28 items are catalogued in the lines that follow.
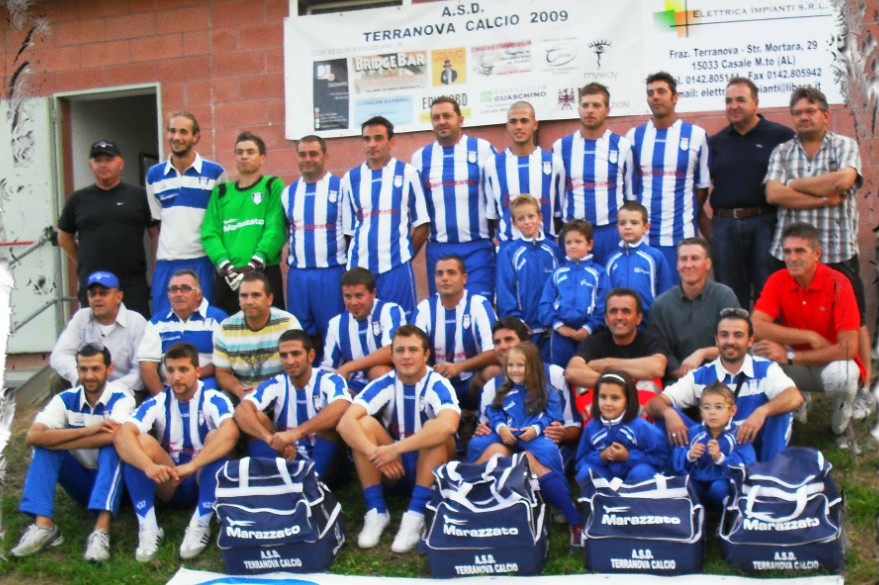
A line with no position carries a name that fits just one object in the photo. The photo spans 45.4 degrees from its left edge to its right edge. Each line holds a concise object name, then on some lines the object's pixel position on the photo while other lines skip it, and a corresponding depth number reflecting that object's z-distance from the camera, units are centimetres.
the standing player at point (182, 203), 741
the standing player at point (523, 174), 696
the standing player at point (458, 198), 714
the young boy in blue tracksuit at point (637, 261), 643
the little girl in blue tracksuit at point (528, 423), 555
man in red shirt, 595
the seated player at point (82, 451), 600
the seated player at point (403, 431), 570
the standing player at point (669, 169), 689
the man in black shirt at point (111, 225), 747
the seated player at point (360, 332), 653
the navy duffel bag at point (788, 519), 485
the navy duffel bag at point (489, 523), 518
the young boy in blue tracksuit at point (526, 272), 671
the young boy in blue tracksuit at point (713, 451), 529
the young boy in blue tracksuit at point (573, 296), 639
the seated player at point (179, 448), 587
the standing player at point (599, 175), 694
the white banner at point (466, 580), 485
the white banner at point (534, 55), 790
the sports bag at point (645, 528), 498
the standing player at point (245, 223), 725
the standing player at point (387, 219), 714
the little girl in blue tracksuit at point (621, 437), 540
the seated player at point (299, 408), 602
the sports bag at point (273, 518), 545
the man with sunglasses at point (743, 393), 538
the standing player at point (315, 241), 727
